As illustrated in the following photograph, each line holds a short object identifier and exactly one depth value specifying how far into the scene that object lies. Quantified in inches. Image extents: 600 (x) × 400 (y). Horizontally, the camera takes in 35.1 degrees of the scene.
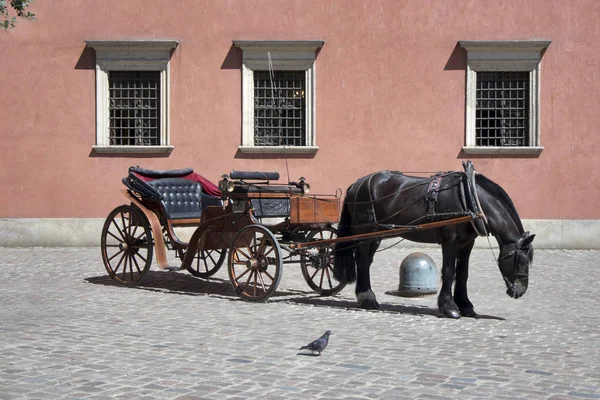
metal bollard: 430.6
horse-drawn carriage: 362.6
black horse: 355.3
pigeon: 276.2
